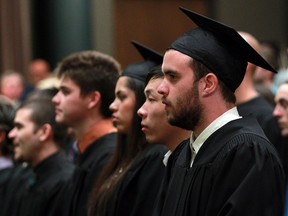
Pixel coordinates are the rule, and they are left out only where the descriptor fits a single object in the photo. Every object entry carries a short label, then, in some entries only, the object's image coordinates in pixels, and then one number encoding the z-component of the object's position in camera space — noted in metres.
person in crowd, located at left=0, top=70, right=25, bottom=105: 19.48
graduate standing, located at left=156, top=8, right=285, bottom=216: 6.27
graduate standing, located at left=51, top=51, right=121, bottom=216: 9.87
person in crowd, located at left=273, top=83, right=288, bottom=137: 9.84
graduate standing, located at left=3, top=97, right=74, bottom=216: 10.67
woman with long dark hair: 8.57
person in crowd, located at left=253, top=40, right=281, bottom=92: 13.86
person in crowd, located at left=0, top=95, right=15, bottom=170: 11.79
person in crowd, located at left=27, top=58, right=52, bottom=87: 20.18
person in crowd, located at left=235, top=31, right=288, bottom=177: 10.57
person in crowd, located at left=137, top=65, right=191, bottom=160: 8.01
